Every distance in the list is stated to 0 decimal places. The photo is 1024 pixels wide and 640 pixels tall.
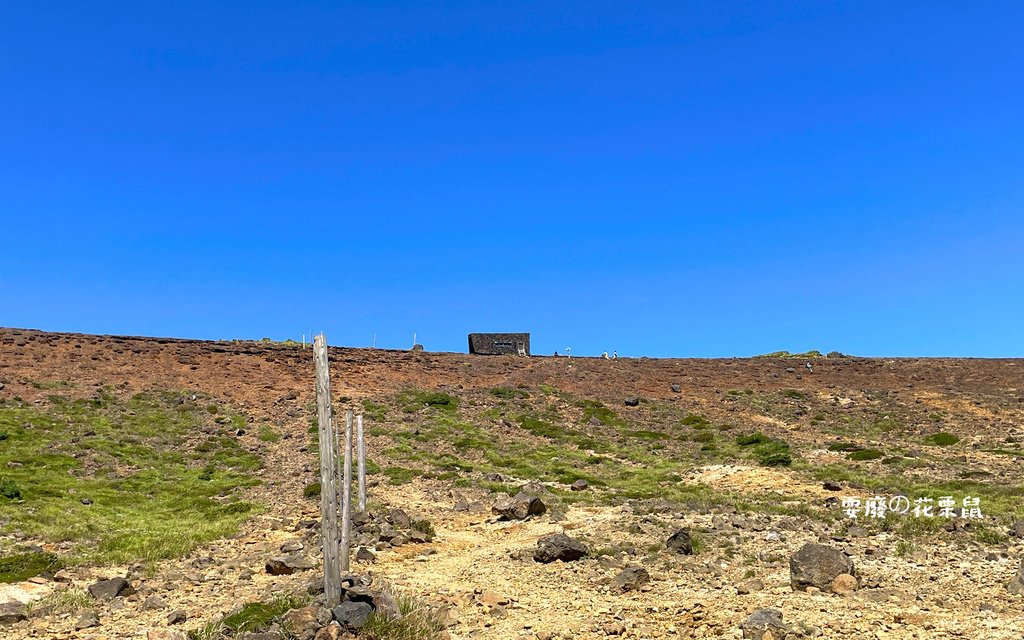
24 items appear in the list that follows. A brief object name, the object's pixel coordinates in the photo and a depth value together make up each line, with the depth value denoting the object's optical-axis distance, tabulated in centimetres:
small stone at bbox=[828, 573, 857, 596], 1547
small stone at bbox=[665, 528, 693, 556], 1917
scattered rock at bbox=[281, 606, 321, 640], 1428
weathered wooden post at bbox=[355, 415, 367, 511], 2641
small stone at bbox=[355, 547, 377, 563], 1995
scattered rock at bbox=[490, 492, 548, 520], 2520
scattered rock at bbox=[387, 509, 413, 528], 2367
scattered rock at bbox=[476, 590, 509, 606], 1602
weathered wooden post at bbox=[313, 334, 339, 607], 1520
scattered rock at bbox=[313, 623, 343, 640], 1413
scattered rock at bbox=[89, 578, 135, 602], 1684
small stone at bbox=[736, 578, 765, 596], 1586
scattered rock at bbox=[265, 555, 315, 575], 1898
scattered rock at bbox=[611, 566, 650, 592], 1648
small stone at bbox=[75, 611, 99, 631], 1523
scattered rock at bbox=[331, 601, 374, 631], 1447
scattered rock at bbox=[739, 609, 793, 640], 1312
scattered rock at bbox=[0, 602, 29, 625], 1539
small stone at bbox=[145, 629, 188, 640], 1445
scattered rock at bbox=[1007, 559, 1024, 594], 1471
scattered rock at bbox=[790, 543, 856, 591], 1581
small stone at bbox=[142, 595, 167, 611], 1622
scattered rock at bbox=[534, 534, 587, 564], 1903
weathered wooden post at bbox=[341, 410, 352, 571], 1728
